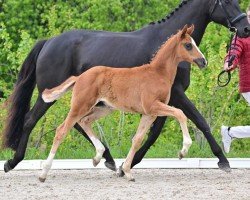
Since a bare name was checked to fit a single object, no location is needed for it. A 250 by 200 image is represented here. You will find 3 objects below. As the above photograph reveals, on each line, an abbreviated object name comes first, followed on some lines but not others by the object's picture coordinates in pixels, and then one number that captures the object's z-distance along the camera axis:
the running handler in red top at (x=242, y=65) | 13.52
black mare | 13.41
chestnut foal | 12.57
